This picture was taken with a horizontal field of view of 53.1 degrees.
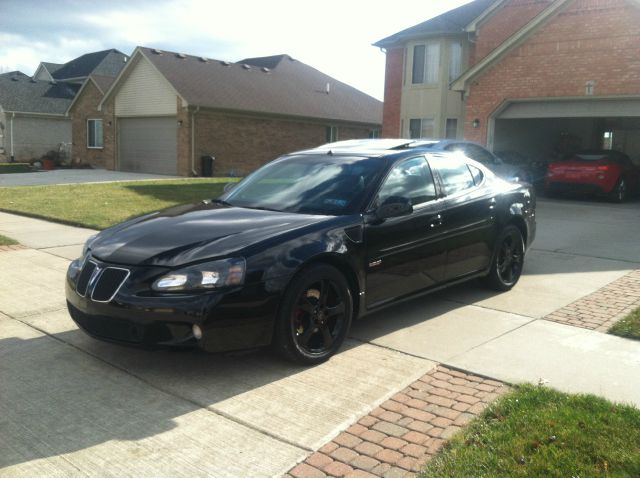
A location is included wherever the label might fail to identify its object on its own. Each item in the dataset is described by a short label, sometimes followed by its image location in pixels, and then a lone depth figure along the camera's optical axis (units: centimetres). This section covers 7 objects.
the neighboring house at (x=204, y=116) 2727
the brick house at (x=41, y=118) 3312
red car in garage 1723
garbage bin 2714
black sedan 418
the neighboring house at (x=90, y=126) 3181
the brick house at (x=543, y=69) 1652
